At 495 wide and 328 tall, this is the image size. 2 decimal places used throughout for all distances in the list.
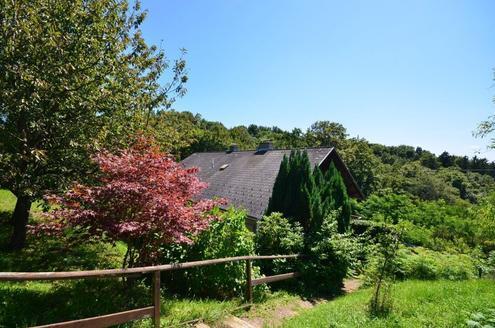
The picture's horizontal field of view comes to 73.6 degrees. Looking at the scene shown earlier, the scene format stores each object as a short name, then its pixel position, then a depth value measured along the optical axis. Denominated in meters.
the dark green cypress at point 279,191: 12.84
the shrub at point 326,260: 9.87
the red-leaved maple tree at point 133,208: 5.27
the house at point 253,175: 17.62
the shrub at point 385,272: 6.44
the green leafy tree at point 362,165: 40.38
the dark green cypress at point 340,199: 14.15
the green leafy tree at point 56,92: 6.63
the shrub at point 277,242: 9.71
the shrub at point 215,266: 6.96
